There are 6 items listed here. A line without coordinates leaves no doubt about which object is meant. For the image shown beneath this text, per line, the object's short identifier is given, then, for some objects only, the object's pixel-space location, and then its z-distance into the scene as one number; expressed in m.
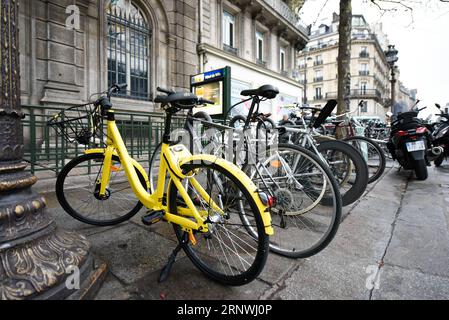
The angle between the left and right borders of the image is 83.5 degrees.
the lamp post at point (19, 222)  1.34
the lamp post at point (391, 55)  9.54
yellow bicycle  1.55
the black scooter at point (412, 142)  4.82
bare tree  5.38
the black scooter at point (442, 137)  6.29
